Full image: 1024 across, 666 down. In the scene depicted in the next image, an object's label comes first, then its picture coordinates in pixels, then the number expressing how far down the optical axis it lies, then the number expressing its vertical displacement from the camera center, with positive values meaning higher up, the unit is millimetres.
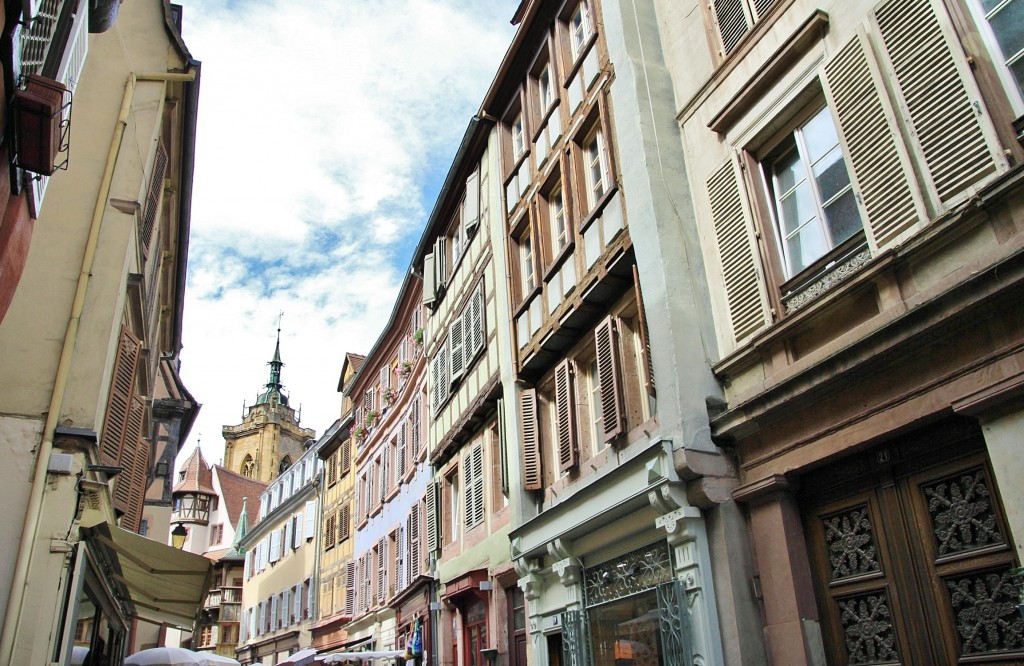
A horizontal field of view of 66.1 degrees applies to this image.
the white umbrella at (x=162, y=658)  17109 +911
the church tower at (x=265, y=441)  84750 +25888
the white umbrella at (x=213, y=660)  17928 +866
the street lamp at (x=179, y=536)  18406 +3567
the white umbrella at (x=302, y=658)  22781 +1024
